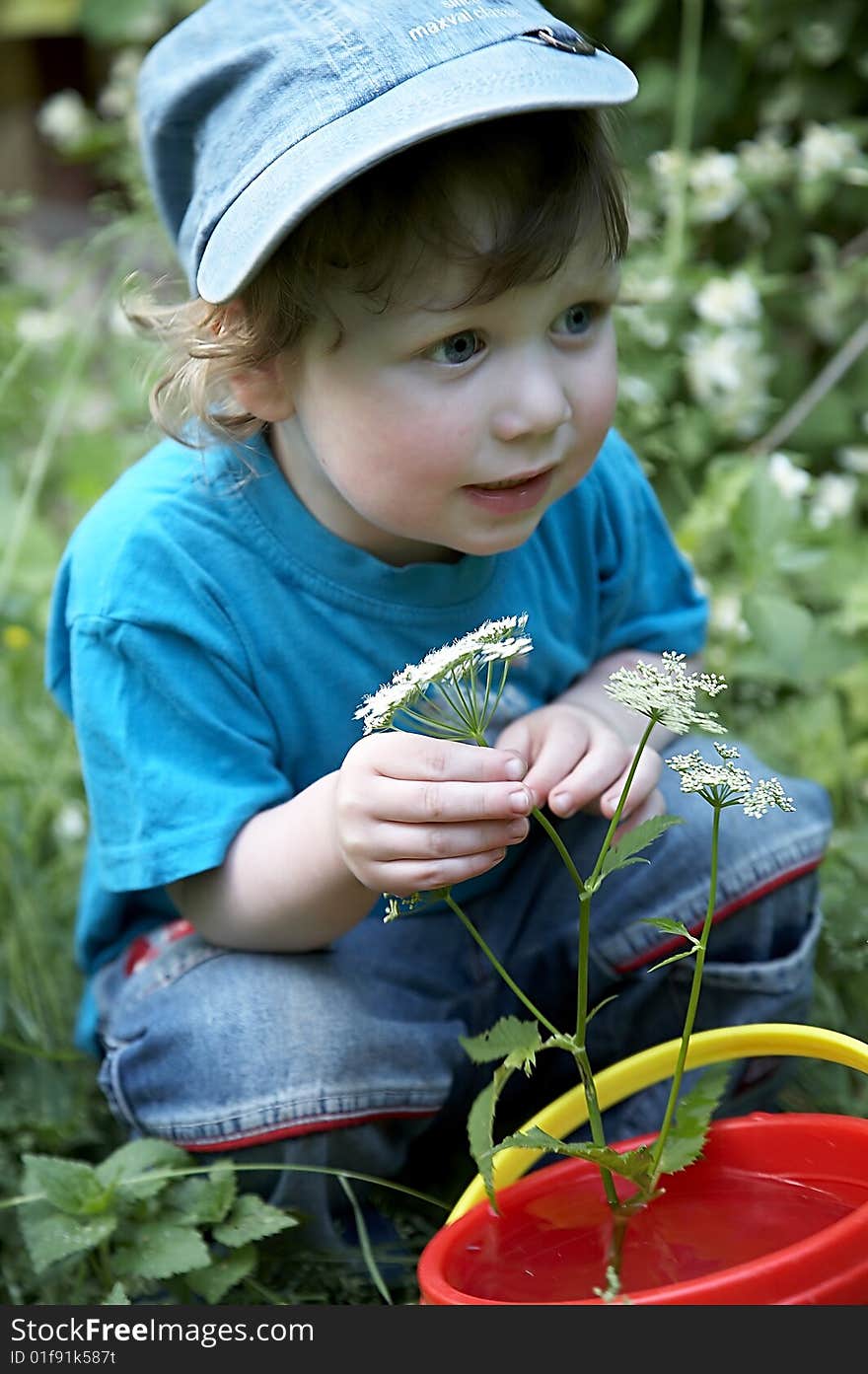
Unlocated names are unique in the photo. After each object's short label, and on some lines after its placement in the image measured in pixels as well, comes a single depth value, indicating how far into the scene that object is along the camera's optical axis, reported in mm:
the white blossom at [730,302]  1798
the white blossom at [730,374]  1793
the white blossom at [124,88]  2096
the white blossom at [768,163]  1936
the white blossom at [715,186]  1889
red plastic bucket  1057
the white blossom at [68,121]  2259
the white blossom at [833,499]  1742
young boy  1161
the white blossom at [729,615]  1595
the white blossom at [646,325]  1787
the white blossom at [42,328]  1869
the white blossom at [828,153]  1881
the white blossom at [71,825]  1571
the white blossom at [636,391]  1642
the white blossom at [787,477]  1633
